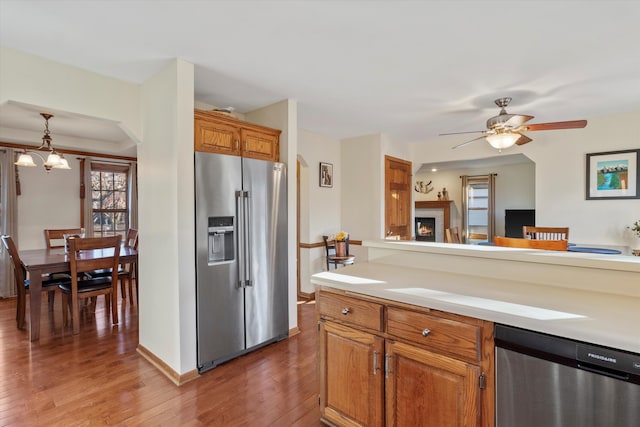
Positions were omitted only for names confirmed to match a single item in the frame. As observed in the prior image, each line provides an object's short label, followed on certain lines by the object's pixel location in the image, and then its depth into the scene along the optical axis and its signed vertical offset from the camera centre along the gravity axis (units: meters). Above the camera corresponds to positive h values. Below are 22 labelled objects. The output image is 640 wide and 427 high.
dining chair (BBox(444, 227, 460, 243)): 4.52 -0.40
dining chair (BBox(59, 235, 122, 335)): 3.20 -0.77
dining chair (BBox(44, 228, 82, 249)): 4.30 -0.33
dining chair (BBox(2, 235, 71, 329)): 3.27 -0.81
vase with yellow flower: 4.48 -0.51
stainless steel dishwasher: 0.98 -0.60
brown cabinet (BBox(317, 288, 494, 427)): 1.27 -0.73
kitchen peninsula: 1.21 -0.43
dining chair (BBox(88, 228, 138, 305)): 3.98 -0.82
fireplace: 7.61 -0.48
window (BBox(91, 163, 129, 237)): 5.57 +0.21
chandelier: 3.67 +0.60
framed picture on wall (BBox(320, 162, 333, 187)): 4.79 +0.55
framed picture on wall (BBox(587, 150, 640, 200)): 3.73 +0.42
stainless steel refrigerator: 2.51 -0.41
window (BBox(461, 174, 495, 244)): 7.01 +0.00
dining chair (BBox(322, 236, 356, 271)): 4.32 -0.68
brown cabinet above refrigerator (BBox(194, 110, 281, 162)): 2.60 +0.67
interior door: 4.93 +0.20
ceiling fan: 2.94 +0.80
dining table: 3.02 -0.58
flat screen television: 6.21 -0.23
